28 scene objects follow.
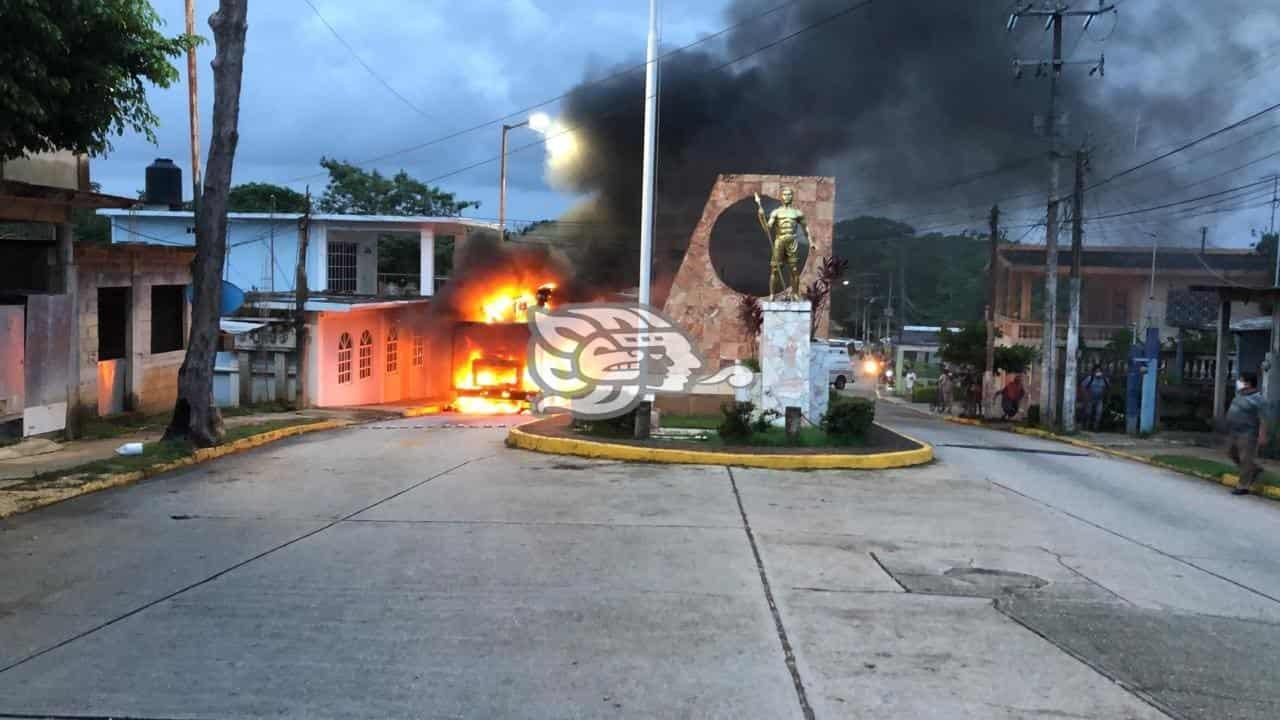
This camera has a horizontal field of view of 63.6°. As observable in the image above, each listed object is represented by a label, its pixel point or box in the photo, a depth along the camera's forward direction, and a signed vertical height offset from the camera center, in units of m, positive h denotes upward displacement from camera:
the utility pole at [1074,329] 21.11 +0.37
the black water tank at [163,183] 28.67 +3.75
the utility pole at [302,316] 23.23 +0.13
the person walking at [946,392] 30.77 -1.48
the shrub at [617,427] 14.95 -1.38
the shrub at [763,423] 14.73 -1.25
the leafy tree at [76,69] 8.30 +2.17
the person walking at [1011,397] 25.45 -1.29
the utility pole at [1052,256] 22.69 +2.01
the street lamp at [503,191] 32.12 +4.53
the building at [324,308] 24.50 +0.38
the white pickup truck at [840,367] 38.66 -1.05
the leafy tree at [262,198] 38.16 +4.60
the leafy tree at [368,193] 41.69 +5.37
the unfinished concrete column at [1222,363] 18.69 -0.22
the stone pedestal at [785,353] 15.69 -0.24
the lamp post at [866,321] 70.06 +1.30
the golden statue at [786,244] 16.31 +1.49
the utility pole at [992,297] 25.81 +1.19
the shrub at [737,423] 14.37 -1.21
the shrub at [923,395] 42.28 -2.17
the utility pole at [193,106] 16.04 +3.34
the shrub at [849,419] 14.46 -1.11
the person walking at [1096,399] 21.88 -1.09
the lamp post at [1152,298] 36.64 +1.85
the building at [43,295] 13.38 +0.25
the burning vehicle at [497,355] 28.11 -0.78
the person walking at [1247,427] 11.67 -0.85
